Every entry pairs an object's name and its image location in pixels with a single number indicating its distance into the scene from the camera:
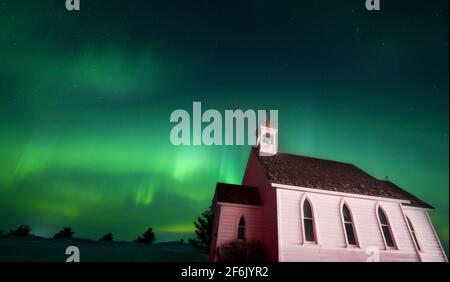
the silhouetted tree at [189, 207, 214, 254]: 26.79
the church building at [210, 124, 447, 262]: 14.04
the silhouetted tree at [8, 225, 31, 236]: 32.22
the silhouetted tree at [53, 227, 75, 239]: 34.33
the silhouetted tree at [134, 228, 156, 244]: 50.09
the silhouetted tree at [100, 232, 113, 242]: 42.44
